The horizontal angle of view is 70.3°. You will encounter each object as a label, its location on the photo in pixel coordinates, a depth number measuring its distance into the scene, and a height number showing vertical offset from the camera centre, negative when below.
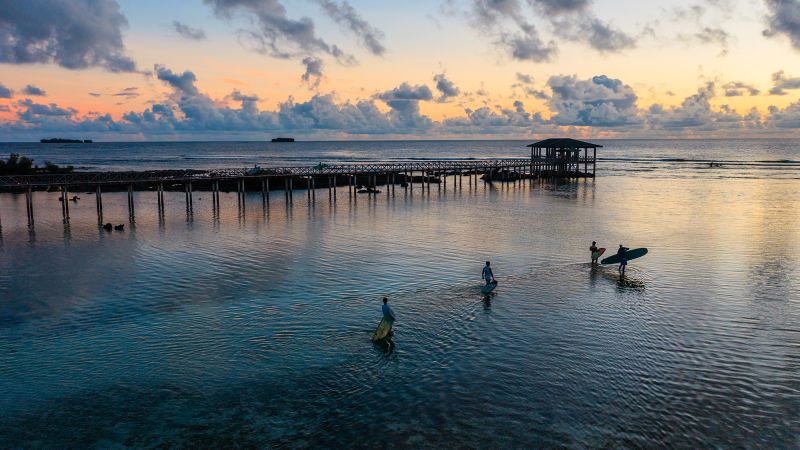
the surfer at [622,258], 28.31 -5.48
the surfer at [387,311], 18.99 -5.42
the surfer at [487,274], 24.67 -5.44
